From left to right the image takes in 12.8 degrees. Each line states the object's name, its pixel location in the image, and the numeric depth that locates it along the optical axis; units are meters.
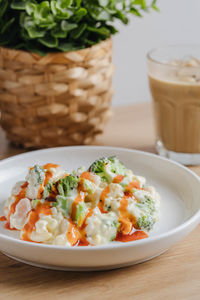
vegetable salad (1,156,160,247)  0.81
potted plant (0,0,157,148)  0.94
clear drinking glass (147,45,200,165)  0.97
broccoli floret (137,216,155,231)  0.82
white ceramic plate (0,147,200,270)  0.78
